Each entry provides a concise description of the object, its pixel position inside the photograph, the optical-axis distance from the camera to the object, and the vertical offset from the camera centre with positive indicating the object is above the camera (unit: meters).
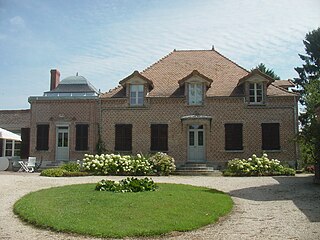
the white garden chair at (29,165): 22.00 -1.06
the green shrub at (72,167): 19.47 -1.03
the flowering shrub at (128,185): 11.05 -1.15
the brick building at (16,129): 24.52 +1.20
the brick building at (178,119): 22.27 +1.79
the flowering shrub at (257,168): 18.70 -0.98
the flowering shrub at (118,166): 18.94 -0.92
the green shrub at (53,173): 18.09 -1.25
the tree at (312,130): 14.15 +0.73
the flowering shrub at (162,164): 19.55 -0.84
